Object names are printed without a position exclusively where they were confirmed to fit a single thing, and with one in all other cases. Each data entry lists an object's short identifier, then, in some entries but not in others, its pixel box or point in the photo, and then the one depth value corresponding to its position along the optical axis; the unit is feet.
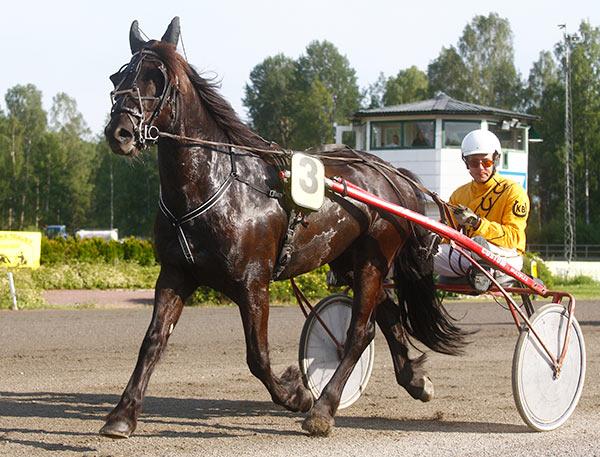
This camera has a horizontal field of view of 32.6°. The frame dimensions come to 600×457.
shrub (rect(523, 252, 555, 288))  64.88
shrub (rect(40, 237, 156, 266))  81.56
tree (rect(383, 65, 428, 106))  185.47
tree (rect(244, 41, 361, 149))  181.47
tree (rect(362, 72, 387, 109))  205.87
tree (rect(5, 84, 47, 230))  195.11
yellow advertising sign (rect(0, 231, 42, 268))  64.49
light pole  109.64
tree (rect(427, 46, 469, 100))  175.11
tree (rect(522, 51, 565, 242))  159.43
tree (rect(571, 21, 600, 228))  155.33
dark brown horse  16.05
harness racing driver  19.11
